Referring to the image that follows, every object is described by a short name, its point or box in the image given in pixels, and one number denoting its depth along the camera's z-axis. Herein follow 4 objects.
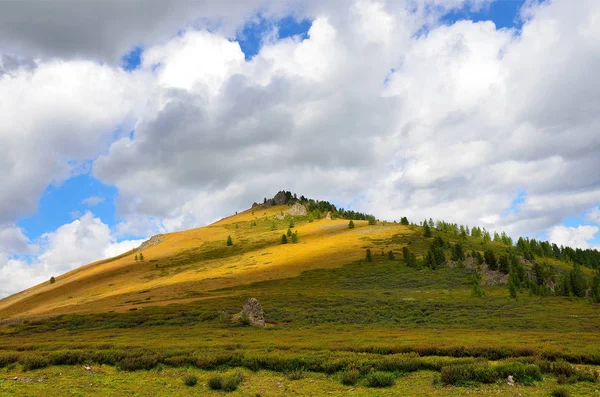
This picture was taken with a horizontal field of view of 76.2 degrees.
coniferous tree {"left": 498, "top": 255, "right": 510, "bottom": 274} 108.69
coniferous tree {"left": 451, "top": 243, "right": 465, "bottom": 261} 124.69
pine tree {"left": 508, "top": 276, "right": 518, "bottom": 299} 87.19
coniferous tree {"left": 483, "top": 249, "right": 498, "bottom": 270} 111.43
